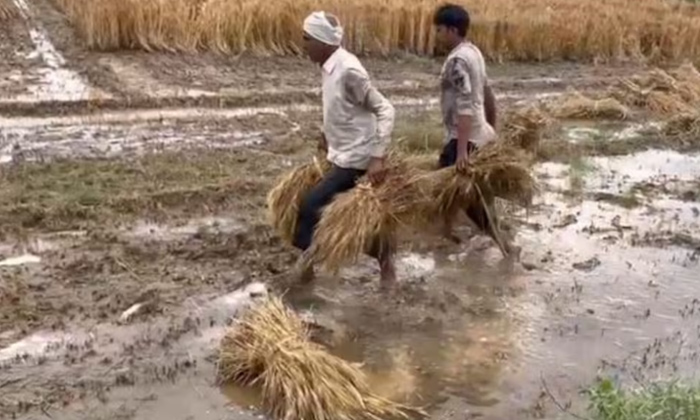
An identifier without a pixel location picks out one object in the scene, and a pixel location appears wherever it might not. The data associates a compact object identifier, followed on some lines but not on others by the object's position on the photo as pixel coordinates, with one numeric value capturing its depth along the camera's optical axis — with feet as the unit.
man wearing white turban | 18.33
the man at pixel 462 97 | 20.26
